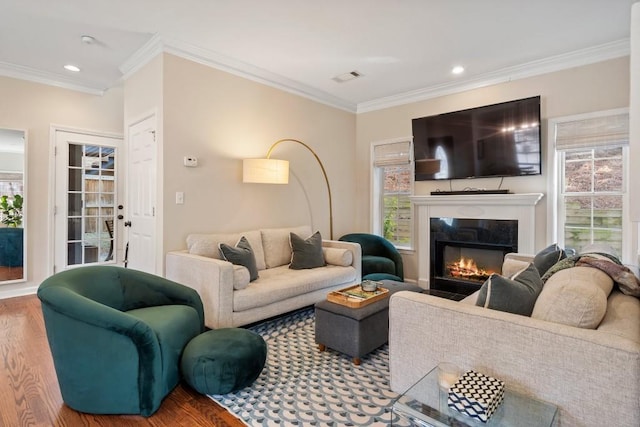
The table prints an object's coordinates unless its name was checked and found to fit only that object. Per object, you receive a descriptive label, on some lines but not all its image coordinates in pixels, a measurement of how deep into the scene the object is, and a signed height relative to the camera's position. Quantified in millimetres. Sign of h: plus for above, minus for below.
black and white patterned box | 1274 -718
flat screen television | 3795 +859
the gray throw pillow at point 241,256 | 3109 -421
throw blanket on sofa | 1698 -310
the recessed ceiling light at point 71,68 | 3972 +1711
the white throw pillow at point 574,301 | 1366 -378
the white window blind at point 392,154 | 4875 +860
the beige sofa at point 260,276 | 2793 -641
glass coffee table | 1282 -799
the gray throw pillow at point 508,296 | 1573 -401
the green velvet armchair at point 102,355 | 1799 -788
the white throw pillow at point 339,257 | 3904 -529
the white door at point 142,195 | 3471 +170
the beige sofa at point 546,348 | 1195 -565
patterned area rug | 1867 -1128
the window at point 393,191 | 4918 +304
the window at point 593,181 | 3377 +329
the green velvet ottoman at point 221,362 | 1964 -902
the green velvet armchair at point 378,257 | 4293 -611
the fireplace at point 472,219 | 3789 -90
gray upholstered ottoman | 2406 -860
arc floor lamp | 3734 +456
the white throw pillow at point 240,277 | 2846 -565
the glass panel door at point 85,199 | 4469 +169
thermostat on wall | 3451 +513
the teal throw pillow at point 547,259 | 2258 -326
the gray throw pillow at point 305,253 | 3764 -475
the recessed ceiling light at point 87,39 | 3210 +1659
